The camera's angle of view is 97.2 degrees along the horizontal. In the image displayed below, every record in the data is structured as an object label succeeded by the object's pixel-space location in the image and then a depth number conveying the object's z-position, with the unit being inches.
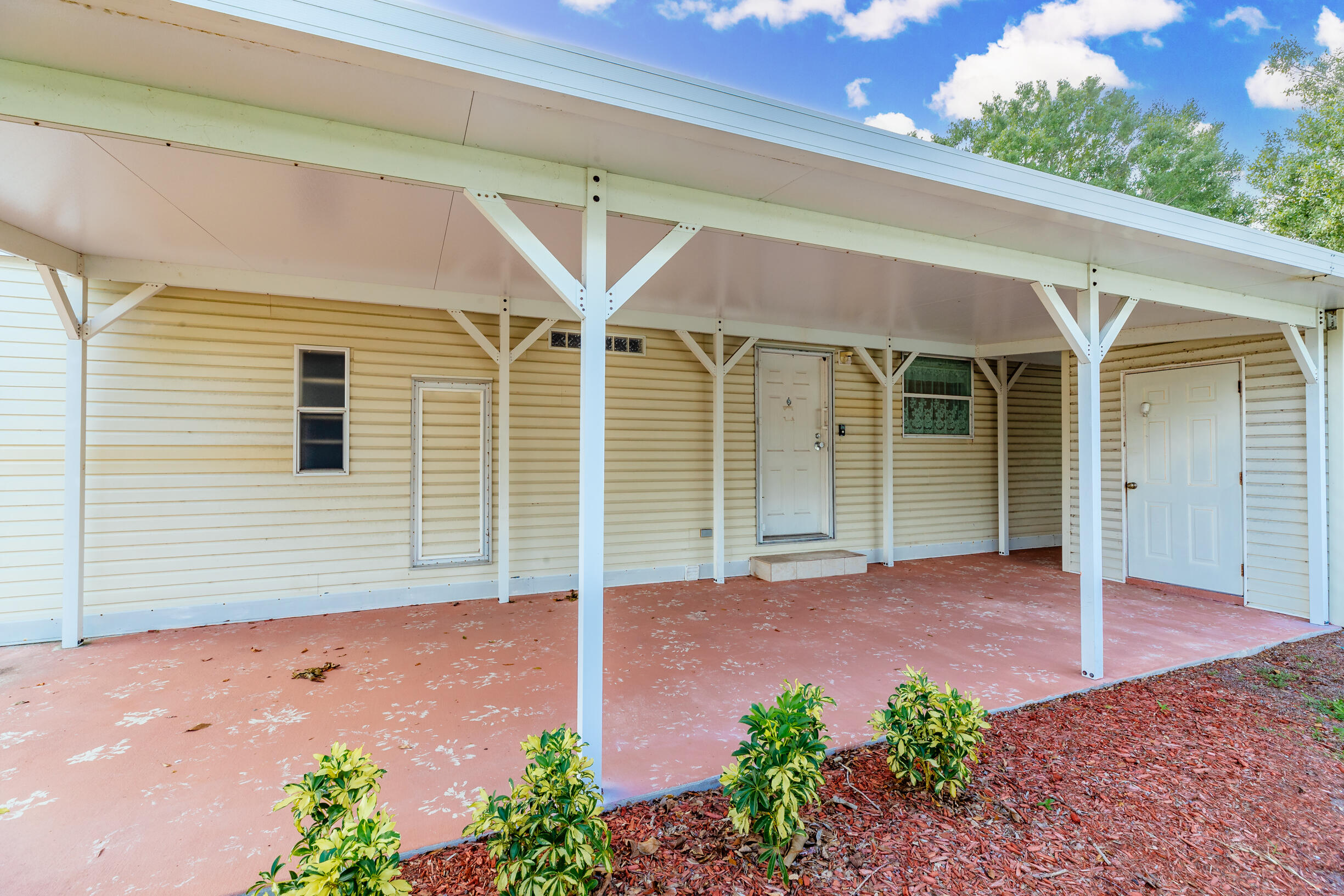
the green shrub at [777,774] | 72.2
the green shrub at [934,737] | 86.6
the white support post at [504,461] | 197.9
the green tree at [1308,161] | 448.8
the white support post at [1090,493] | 135.6
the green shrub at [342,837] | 54.4
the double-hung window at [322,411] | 185.8
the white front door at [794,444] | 254.4
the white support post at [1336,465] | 182.2
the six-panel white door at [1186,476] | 206.7
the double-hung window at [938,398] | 287.4
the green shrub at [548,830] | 65.4
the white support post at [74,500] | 154.7
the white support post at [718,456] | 228.7
